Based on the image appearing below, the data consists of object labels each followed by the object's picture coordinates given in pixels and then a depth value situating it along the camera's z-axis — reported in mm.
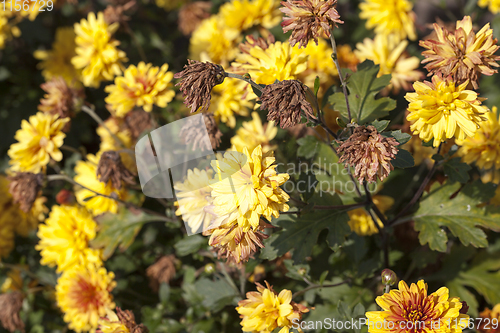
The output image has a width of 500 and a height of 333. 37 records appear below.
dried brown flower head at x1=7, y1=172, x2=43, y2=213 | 1023
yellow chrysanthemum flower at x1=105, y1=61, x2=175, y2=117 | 1035
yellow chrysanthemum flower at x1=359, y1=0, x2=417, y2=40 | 1136
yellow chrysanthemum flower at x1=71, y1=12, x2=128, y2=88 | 1088
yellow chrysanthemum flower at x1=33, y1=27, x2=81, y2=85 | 1462
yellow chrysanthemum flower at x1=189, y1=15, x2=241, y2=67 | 1126
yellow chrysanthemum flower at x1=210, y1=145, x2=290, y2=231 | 905
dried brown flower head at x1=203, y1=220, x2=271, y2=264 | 919
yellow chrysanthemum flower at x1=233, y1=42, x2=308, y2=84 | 978
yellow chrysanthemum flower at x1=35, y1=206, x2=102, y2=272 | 1066
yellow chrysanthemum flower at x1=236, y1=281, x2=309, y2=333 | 943
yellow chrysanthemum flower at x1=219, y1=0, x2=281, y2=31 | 1113
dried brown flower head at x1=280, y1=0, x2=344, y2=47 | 914
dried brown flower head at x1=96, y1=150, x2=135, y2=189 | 1014
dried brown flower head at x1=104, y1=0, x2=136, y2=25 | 1139
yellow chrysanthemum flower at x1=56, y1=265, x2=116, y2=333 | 1045
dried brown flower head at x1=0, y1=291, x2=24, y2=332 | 1077
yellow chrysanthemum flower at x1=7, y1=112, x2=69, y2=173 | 1041
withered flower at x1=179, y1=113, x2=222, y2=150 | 1000
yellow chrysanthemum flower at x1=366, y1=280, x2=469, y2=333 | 919
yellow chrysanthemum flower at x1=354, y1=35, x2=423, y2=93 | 1067
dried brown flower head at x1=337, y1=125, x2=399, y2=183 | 893
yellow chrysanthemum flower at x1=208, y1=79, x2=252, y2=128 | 1040
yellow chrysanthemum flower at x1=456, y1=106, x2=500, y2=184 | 1001
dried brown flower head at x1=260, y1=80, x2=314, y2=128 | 900
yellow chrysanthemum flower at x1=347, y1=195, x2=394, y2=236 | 1041
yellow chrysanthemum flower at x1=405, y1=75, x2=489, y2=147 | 921
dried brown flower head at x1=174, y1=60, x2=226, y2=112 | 909
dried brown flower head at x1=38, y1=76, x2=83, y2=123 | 1068
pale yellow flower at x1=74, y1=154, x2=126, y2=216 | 1059
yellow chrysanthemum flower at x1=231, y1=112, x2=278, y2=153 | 1042
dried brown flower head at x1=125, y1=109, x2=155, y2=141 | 1090
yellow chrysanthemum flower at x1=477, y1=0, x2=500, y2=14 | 1079
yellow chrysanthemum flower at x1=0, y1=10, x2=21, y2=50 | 1232
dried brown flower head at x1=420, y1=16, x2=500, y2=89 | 931
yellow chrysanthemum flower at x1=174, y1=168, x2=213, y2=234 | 949
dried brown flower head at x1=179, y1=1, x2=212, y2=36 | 1367
